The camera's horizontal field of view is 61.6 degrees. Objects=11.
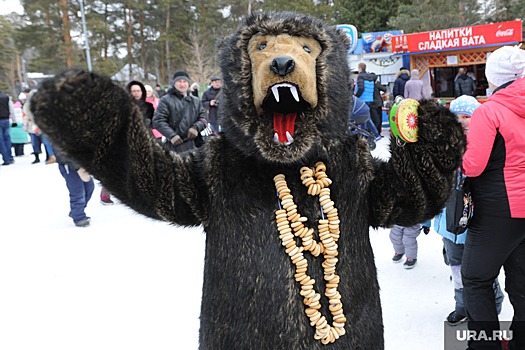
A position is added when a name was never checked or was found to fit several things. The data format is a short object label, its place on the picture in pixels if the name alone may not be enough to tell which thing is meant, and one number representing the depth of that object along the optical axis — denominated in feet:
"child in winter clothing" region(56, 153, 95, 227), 16.30
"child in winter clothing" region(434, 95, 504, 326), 7.97
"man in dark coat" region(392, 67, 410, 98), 32.96
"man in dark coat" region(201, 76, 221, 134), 28.30
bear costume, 4.09
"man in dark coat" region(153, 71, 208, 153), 17.07
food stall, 37.01
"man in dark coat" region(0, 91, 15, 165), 30.42
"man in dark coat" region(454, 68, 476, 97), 34.53
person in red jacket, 6.44
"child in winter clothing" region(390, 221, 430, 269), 11.12
